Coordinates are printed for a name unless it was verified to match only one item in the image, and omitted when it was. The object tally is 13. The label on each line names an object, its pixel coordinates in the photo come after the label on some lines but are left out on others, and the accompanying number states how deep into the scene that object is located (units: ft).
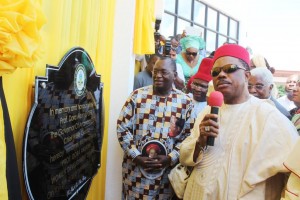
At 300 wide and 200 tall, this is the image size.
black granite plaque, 5.21
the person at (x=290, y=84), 15.83
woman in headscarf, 15.23
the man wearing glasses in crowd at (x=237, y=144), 5.55
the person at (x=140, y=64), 15.10
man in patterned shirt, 8.70
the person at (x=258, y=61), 13.88
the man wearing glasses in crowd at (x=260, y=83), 10.57
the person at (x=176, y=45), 15.94
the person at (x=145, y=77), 13.08
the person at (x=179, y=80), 13.24
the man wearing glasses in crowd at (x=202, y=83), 11.15
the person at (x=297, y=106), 8.65
